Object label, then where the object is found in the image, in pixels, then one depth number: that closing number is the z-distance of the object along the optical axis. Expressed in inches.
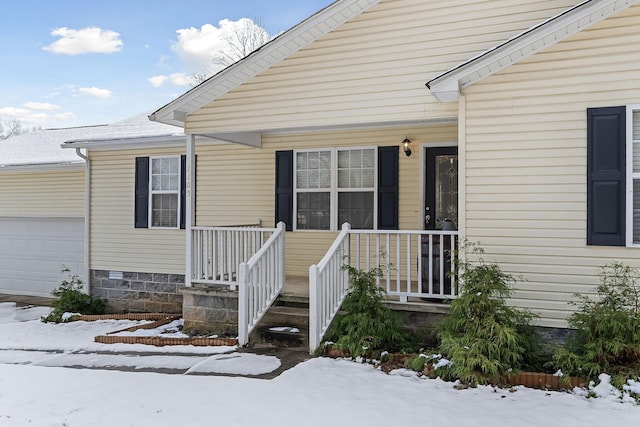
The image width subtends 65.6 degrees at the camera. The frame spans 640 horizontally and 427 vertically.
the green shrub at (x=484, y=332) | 186.7
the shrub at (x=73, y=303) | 359.8
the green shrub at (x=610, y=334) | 178.5
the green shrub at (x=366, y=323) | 222.1
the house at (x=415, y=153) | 202.1
